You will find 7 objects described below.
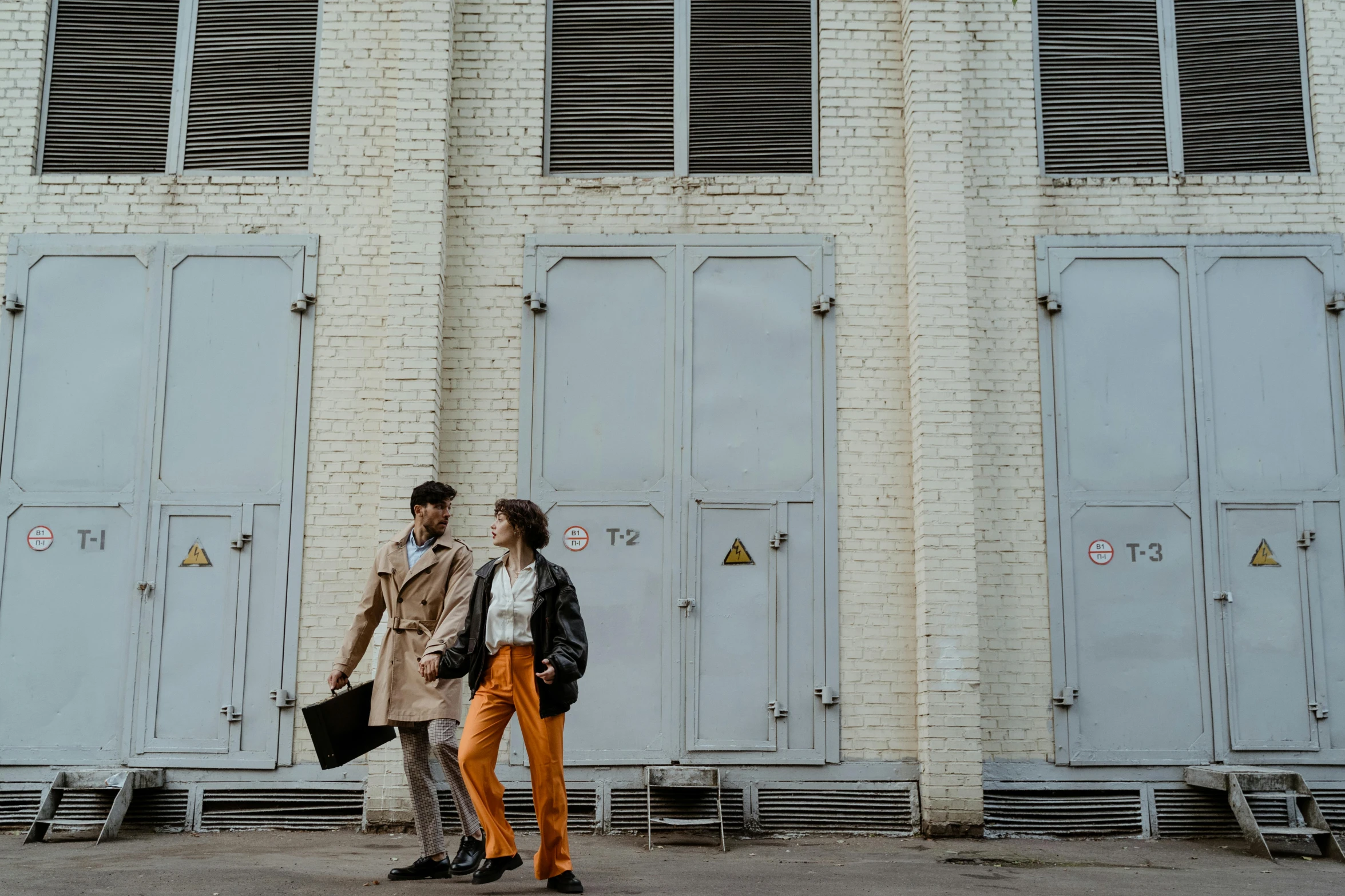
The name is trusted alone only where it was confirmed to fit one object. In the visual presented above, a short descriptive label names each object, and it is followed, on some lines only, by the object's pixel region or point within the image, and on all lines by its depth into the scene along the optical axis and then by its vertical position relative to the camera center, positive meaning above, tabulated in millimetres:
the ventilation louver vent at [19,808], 8562 -1060
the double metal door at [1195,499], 8680 +1116
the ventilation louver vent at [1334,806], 8570 -958
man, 6379 +8
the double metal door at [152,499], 8672 +1039
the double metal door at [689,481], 8641 +1201
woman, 5992 -117
